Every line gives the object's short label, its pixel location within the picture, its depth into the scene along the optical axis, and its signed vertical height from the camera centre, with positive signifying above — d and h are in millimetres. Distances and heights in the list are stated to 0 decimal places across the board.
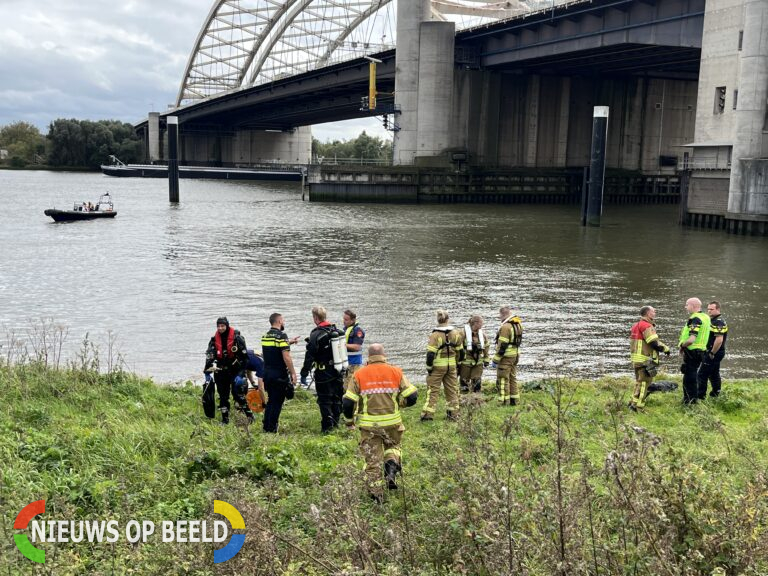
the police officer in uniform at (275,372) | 10523 -2749
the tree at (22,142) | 170375 +3862
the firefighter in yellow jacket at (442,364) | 11289 -2783
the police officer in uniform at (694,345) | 11836 -2537
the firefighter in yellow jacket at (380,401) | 8289 -2491
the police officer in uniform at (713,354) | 12117 -2740
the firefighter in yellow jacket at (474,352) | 12023 -2798
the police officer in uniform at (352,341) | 11919 -2686
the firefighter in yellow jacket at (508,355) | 12258 -2851
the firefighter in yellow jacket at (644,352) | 11695 -2640
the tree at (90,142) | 154500 +3741
